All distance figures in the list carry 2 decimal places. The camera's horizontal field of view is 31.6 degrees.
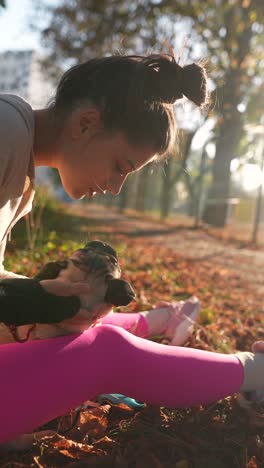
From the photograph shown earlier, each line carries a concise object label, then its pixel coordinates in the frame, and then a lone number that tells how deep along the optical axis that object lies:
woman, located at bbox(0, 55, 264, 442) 1.35
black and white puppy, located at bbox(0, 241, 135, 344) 1.26
